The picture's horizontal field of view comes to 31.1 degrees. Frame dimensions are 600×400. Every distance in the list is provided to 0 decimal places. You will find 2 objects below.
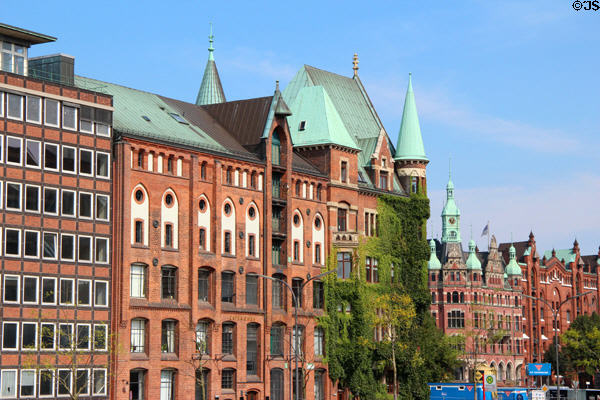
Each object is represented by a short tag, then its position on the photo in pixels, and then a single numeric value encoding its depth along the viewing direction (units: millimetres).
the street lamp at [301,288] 90688
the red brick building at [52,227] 70812
